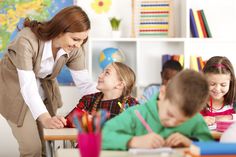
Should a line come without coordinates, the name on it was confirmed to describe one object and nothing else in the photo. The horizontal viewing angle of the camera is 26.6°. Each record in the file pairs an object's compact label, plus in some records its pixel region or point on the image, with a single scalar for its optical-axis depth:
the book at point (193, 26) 4.62
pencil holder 1.48
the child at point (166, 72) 4.33
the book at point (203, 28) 4.67
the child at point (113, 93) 3.00
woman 2.81
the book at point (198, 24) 4.64
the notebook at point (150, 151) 1.77
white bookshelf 4.82
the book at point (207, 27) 4.64
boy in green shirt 1.75
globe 4.64
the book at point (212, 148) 1.65
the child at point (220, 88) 2.98
